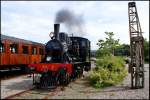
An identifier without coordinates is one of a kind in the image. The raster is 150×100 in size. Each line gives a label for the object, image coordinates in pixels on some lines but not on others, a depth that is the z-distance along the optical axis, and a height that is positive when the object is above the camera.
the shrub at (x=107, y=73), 8.63 -1.33
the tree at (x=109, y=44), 17.96 +0.66
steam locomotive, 8.12 -0.72
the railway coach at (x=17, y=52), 10.40 -0.19
